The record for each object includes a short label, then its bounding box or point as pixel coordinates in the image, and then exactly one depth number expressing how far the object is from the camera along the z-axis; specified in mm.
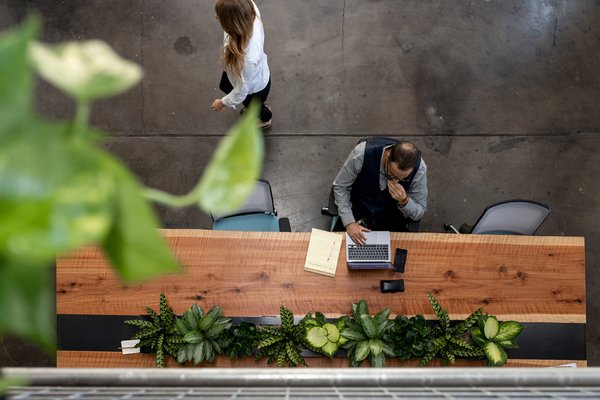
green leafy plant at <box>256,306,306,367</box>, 2801
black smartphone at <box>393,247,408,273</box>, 2990
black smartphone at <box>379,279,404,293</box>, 2955
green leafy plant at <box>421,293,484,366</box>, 2826
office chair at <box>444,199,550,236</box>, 3146
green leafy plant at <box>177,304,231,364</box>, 2756
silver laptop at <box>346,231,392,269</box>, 2973
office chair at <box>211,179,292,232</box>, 3184
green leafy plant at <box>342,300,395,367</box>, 2764
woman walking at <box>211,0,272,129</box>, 2785
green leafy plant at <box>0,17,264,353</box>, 382
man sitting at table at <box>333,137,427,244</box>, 2883
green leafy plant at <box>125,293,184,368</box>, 2820
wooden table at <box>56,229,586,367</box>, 2918
